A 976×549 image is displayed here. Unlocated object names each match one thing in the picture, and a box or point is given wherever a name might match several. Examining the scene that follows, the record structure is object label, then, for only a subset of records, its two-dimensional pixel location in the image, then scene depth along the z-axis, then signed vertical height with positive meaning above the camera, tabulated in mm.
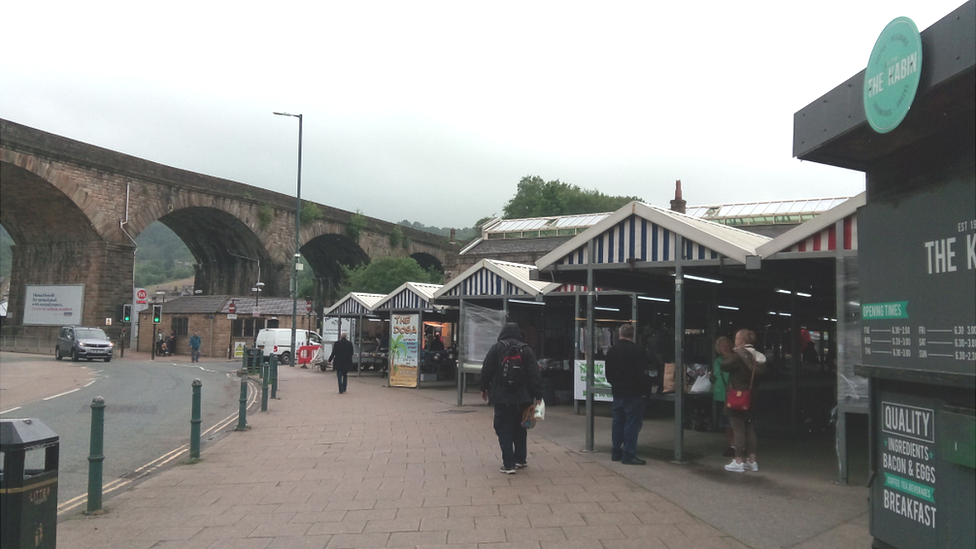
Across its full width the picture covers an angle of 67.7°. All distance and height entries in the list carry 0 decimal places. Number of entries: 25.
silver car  34062 -1416
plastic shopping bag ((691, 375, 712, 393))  10062 -837
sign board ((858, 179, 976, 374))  3230 +237
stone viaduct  37781 +5904
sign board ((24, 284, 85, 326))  41031 +501
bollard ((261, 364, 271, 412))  14609 -1482
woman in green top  8633 -860
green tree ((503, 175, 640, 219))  69625 +12287
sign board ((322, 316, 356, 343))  33500 -447
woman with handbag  7820 -767
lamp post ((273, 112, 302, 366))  28895 +1106
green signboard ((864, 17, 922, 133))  3291 +1200
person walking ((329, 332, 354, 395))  18188 -932
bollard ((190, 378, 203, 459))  8828 -1333
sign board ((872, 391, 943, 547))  3475 -712
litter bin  3758 -951
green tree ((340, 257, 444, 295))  43250 +2705
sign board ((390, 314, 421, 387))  19859 -830
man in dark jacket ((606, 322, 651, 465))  8242 -692
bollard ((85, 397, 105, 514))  6434 -1292
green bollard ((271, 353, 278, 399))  17219 -1404
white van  36188 -1172
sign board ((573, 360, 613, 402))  10289 -785
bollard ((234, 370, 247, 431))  11700 -1649
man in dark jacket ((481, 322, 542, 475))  7844 -794
